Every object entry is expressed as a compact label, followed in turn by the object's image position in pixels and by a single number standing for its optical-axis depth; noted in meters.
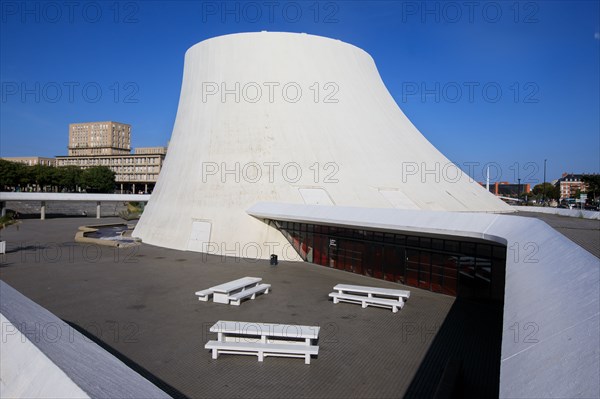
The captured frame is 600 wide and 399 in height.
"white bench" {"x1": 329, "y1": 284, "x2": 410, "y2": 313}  11.56
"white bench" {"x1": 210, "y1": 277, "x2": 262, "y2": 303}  11.78
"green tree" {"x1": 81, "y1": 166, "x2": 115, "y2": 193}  70.88
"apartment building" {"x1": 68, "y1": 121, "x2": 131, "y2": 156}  124.25
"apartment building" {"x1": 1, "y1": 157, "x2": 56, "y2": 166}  133.50
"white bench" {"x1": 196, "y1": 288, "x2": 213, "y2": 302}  12.11
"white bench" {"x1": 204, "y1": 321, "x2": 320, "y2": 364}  8.05
